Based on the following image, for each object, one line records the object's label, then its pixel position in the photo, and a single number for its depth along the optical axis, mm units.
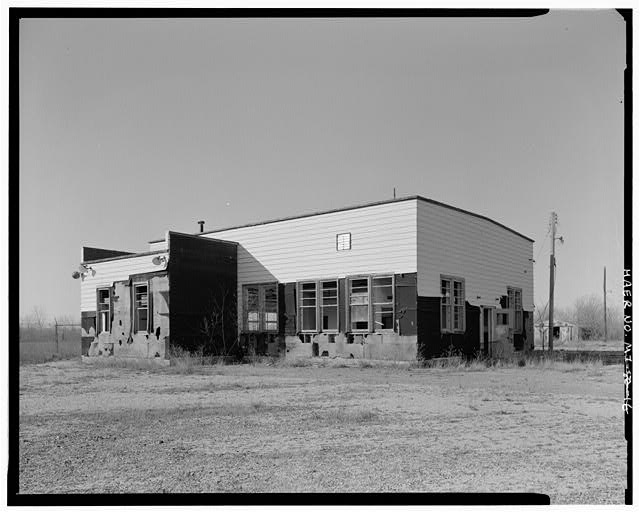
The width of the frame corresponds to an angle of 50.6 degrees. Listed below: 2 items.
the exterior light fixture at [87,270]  19184
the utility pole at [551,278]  20777
